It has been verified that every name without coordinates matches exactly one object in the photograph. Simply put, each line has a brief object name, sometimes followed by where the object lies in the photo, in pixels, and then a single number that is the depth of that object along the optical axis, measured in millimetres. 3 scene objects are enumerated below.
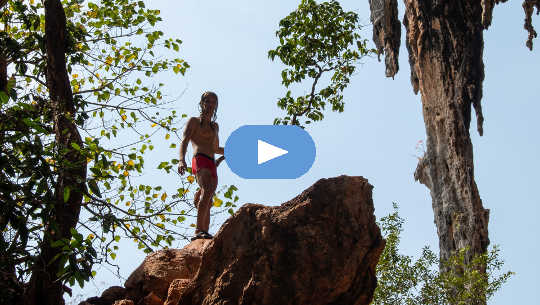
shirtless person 7359
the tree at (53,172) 5461
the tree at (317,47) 12992
